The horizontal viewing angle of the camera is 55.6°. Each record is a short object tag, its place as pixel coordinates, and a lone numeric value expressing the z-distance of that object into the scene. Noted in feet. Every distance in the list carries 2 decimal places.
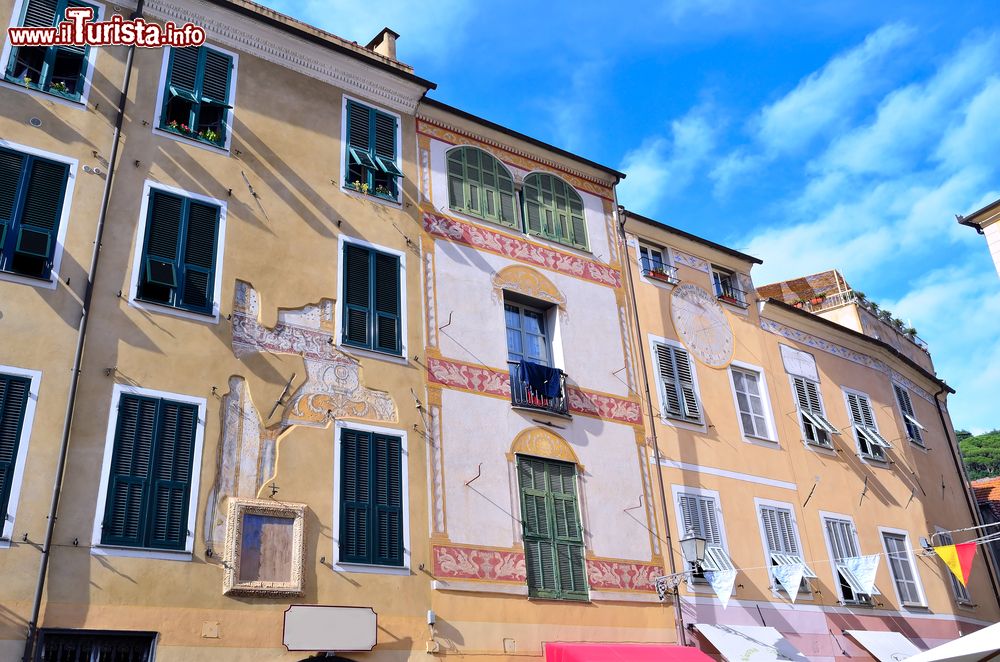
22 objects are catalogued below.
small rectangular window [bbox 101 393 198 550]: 38.32
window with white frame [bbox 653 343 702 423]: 61.36
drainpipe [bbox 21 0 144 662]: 35.17
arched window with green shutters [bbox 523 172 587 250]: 60.64
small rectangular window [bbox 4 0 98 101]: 44.16
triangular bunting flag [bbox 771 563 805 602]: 59.26
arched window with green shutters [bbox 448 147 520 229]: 57.31
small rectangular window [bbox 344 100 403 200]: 53.11
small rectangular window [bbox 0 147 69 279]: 40.37
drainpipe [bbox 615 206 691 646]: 53.62
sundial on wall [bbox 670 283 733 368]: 65.87
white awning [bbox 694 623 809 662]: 54.02
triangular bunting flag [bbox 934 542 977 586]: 58.23
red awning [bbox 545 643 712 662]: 46.85
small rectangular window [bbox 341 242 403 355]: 48.71
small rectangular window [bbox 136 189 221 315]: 43.29
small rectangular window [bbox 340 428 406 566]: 43.91
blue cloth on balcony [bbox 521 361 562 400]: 54.24
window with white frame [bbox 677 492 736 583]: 57.31
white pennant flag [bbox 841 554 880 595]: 63.21
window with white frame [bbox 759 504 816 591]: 62.13
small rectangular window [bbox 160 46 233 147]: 47.70
